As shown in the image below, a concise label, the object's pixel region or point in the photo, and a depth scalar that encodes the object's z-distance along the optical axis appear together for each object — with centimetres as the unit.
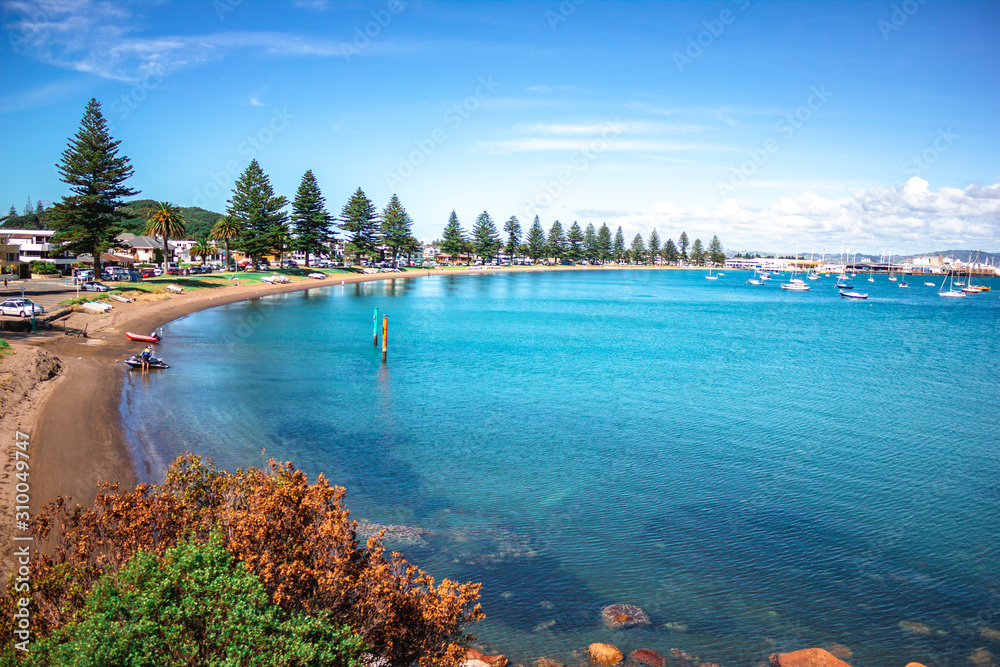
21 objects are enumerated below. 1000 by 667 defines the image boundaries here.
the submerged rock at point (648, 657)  1217
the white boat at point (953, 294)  15950
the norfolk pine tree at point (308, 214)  12344
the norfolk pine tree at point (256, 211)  11025
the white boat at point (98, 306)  5078
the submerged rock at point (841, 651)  1270
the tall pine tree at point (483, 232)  19708
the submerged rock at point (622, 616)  1342
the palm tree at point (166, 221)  8969
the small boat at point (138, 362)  3544
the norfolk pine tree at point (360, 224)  14188
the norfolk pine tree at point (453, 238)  19050
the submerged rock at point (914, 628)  1353
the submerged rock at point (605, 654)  1214
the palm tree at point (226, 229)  10669
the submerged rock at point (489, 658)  1177
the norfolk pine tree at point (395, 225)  15525
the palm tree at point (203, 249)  12350
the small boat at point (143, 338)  4322
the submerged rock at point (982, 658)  1259
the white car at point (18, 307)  4116
